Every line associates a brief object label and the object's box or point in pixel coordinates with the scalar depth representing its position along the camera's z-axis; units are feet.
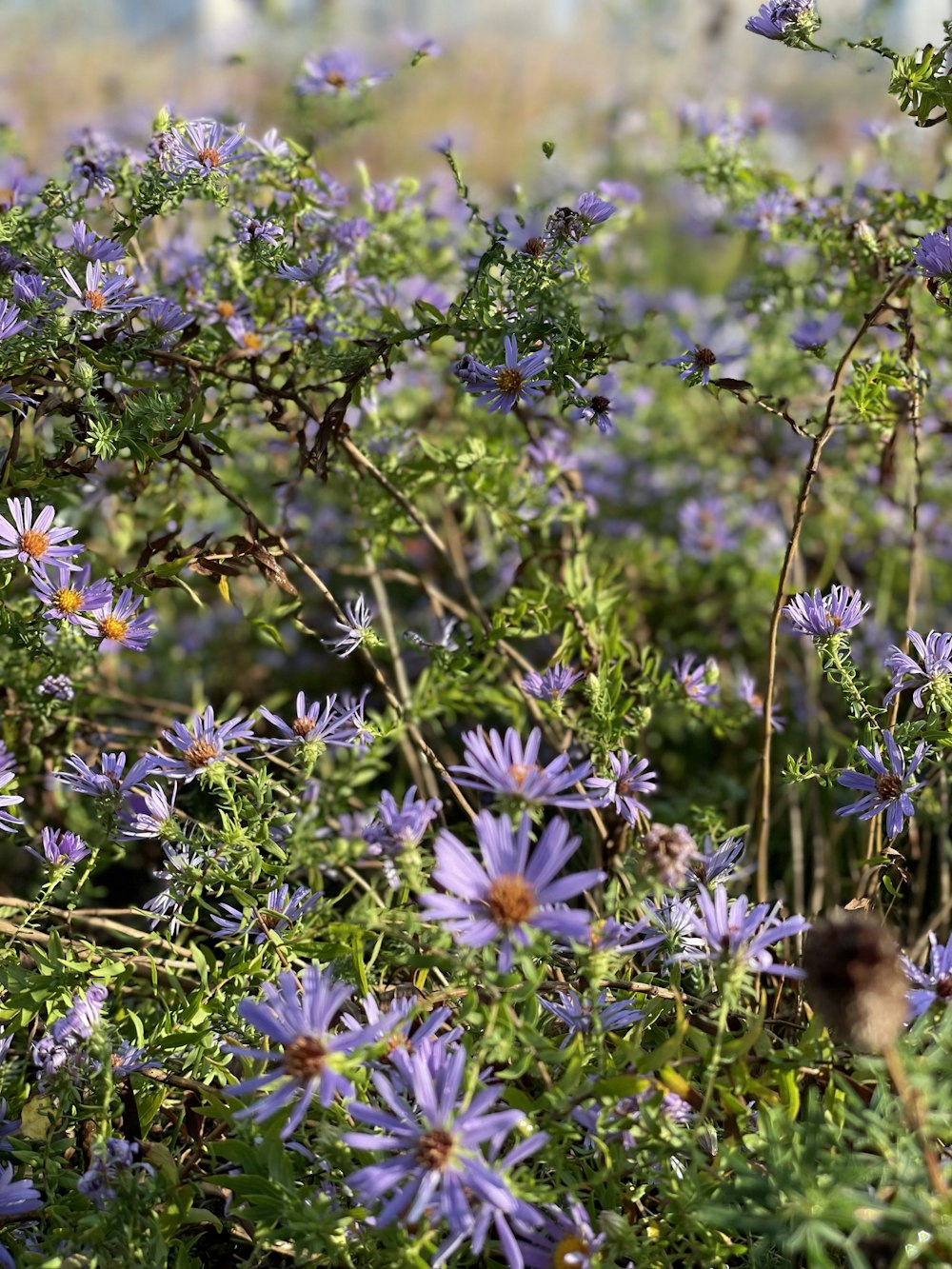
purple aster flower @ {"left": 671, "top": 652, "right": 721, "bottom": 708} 3.32
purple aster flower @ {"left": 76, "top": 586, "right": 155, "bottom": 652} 3.06
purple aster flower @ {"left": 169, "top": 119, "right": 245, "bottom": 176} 3.11
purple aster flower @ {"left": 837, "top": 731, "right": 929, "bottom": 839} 2.92
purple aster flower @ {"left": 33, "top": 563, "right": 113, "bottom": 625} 3.04
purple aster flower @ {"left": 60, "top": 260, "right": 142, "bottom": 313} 3.06
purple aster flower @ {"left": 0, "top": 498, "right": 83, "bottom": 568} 3.02
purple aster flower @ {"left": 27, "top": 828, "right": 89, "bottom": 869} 2.96
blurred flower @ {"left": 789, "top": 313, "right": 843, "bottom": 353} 3.26
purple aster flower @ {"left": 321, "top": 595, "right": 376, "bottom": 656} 3.03
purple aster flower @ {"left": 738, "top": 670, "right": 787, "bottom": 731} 3.35
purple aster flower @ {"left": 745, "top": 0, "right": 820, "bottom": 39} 3.01
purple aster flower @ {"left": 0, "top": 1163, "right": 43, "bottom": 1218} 2.79
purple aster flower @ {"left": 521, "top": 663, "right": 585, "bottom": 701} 3.08
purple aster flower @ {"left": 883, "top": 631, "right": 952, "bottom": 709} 2.96
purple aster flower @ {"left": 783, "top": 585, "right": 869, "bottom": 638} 2.99
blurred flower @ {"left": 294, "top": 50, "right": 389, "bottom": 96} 3.75
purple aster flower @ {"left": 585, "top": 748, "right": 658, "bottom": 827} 3.01
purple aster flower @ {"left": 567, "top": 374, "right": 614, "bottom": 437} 3.05
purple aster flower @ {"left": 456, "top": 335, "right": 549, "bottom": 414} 3.02
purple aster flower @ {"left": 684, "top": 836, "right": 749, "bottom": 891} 2.95
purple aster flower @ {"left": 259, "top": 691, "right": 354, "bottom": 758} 2.90
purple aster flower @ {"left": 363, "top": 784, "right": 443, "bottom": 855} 2.68
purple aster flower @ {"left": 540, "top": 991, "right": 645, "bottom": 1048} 2.81
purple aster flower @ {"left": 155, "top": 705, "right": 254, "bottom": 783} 2.94
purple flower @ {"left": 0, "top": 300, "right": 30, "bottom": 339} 3.00
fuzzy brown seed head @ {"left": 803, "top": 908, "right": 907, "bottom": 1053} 2.58
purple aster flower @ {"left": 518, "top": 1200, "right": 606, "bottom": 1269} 2.72
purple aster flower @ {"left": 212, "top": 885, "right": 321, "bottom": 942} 2.90
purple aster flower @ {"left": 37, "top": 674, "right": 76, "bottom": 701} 3.21
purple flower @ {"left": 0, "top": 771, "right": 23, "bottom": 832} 2.97
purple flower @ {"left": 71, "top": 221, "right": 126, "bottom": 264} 3.10
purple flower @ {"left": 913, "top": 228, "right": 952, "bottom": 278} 2.99
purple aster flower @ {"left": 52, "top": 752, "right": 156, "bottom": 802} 2.97
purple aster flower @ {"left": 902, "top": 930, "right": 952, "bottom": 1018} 2.77
